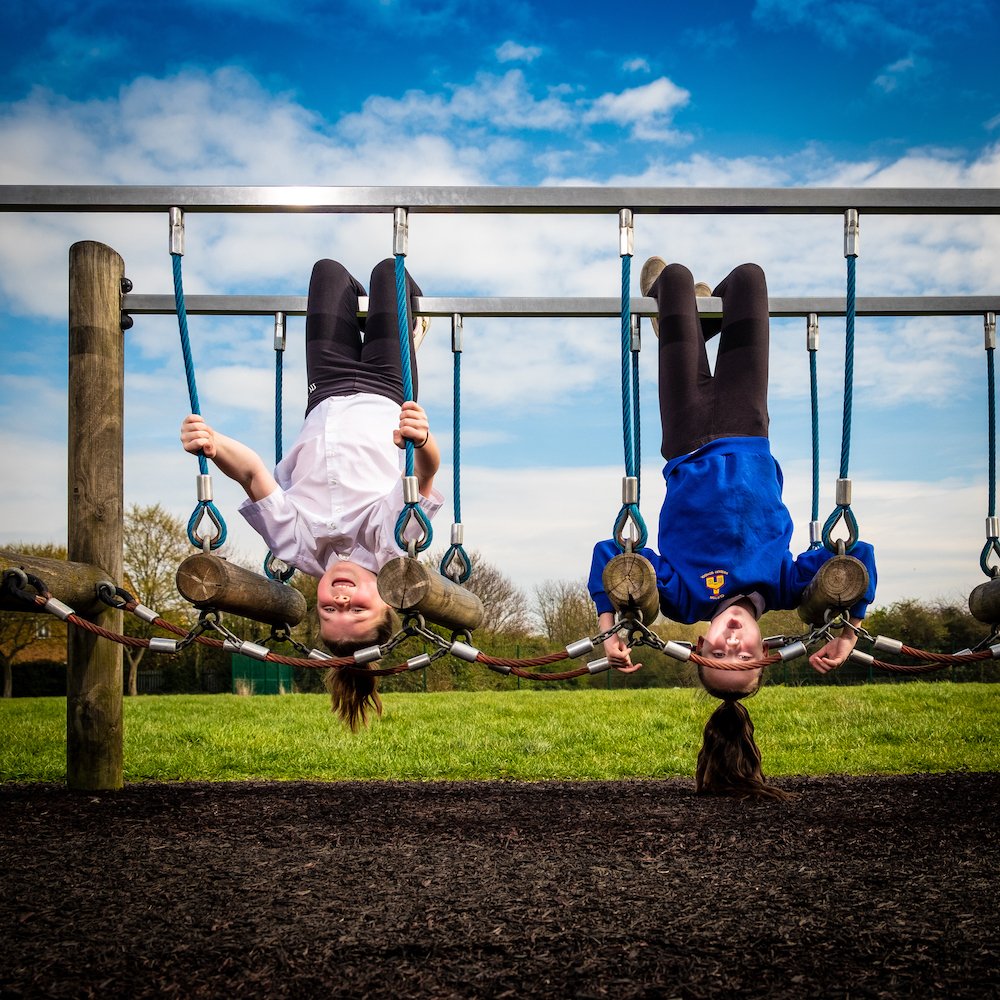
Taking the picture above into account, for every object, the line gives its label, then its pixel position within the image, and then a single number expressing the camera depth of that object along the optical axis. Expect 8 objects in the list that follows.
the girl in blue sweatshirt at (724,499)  4.40
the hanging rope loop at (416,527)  4.01
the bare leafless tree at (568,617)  19.61
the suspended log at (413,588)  3.98
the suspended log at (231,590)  4.32
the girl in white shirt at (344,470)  4.69
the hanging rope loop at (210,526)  4.36
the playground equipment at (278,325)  4.17
